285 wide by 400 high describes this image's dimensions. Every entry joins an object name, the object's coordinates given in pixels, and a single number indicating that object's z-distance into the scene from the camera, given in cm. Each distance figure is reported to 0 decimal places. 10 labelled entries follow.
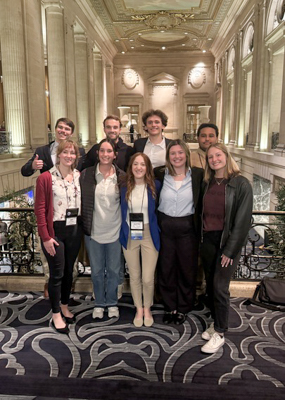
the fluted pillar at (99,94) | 2388
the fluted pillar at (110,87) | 2756
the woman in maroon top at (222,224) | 300
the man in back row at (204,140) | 381
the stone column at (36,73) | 1137
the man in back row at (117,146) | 382
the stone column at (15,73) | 1050
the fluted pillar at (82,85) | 1877
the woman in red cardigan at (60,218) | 318
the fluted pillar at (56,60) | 1395
